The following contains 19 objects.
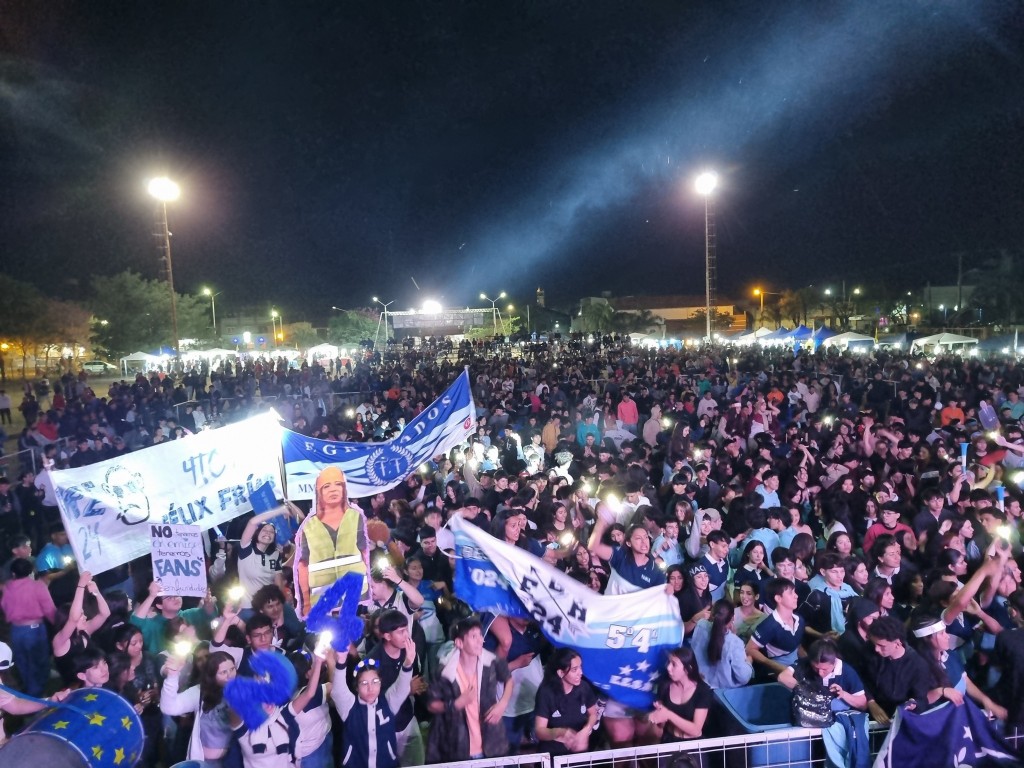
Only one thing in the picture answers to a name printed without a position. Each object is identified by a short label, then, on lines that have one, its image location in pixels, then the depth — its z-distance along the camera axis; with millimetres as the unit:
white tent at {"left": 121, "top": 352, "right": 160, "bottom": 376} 30734
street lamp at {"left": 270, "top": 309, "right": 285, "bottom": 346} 80088
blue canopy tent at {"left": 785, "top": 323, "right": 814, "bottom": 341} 36594
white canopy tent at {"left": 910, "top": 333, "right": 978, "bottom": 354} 30484
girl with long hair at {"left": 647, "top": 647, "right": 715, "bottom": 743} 4066
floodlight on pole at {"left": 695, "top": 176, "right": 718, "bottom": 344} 30938
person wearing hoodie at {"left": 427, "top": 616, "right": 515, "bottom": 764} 3957
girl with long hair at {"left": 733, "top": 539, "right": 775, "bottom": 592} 5789
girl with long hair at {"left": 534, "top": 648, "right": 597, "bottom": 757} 4109
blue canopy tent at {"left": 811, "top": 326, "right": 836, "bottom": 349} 34250
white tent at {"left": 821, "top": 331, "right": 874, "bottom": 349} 33344
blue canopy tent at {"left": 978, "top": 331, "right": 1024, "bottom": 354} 28156
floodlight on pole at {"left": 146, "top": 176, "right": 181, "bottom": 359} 24481
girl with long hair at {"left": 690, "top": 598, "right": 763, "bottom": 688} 4551
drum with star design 2615
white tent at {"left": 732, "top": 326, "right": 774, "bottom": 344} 42547
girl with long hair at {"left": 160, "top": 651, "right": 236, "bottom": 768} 3947
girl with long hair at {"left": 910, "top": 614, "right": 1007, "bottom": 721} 4031
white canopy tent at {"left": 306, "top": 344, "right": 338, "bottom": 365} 40000
